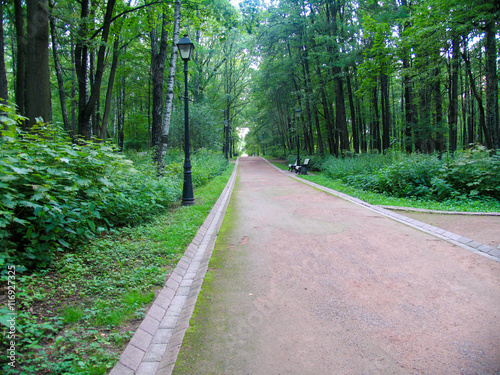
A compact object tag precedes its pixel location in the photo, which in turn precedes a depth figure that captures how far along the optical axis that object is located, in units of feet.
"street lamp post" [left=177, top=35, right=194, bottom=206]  30.91
